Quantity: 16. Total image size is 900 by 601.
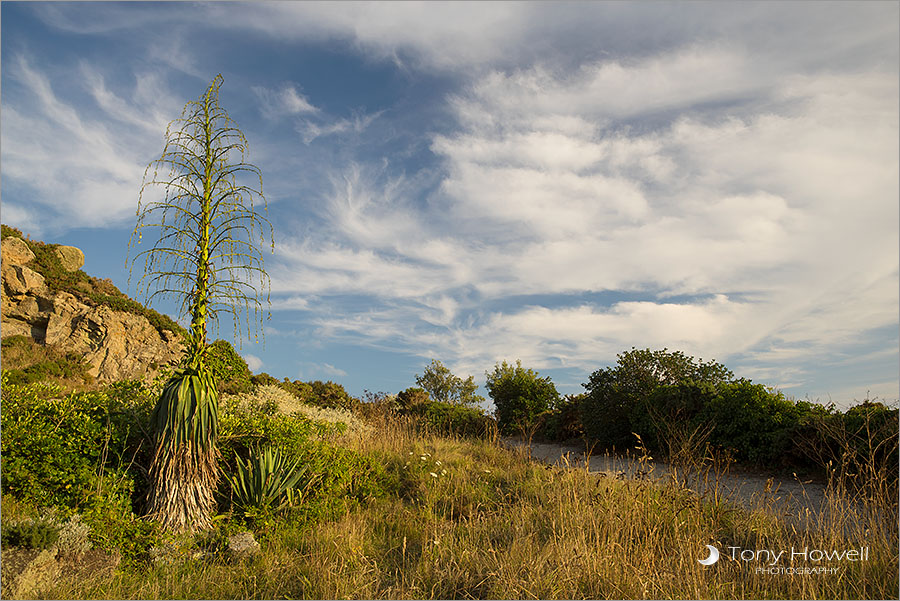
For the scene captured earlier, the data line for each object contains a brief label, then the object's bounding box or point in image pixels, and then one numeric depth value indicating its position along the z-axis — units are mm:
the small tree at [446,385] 28844
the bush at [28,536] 4918
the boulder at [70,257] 19453
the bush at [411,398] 16766
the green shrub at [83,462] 5730
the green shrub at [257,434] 7547
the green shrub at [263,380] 17120
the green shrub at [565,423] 15352
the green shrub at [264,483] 6570
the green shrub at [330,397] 15617
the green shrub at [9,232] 17998
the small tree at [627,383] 13102
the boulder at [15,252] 16641
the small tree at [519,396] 16938
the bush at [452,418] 14384
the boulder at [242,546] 5629
